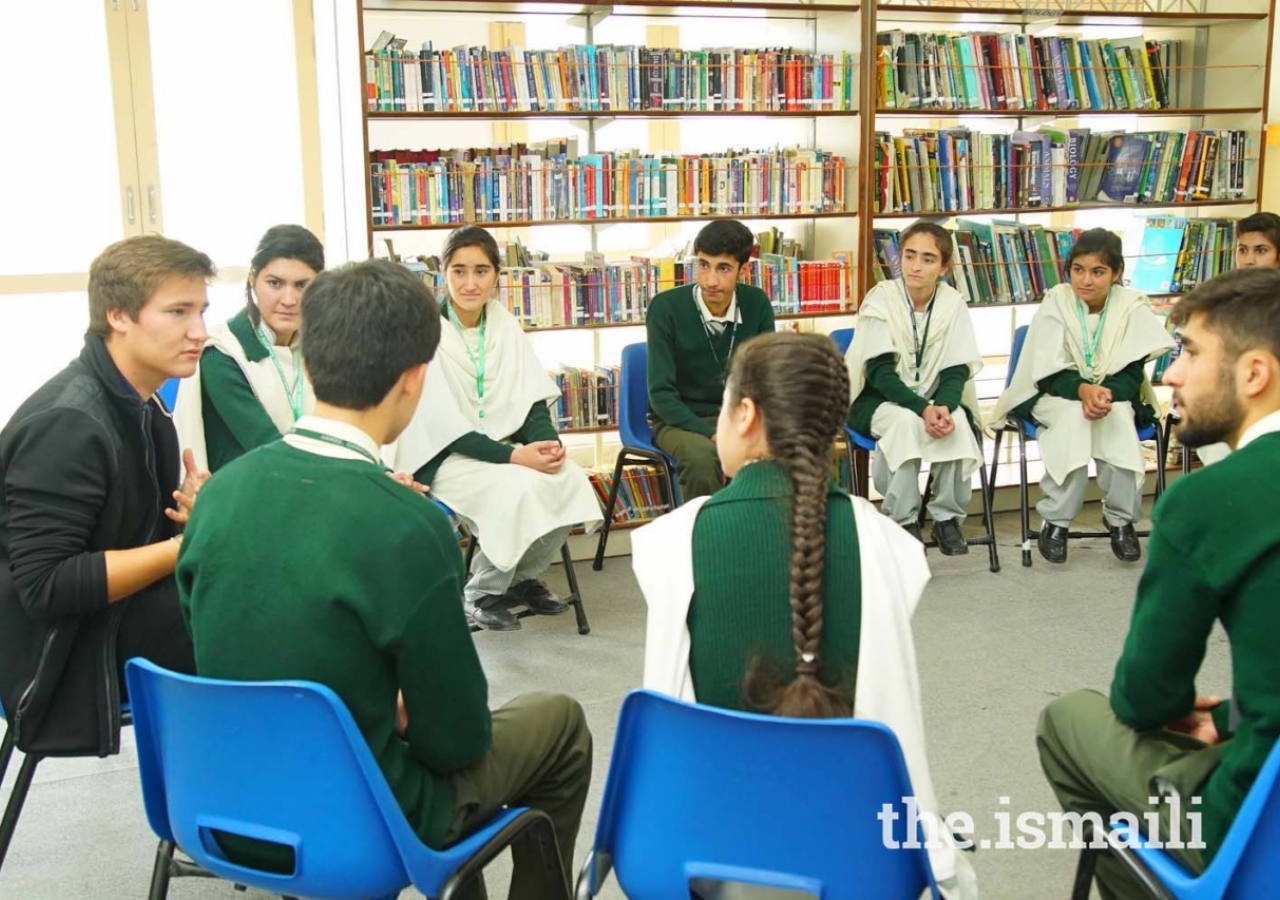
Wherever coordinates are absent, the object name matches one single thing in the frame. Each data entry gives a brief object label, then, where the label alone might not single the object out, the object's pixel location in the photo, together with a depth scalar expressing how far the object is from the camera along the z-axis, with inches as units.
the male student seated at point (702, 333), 175.6
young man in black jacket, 83.4
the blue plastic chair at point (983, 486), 186.7
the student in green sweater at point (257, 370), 126.6
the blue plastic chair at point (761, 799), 59.5
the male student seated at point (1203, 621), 64.1
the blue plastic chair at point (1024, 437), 189.8
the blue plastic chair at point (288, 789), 62.3
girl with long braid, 67.9
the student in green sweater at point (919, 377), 184.9
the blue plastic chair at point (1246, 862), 58.5
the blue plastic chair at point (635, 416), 180.5
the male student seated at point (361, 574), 63.6
